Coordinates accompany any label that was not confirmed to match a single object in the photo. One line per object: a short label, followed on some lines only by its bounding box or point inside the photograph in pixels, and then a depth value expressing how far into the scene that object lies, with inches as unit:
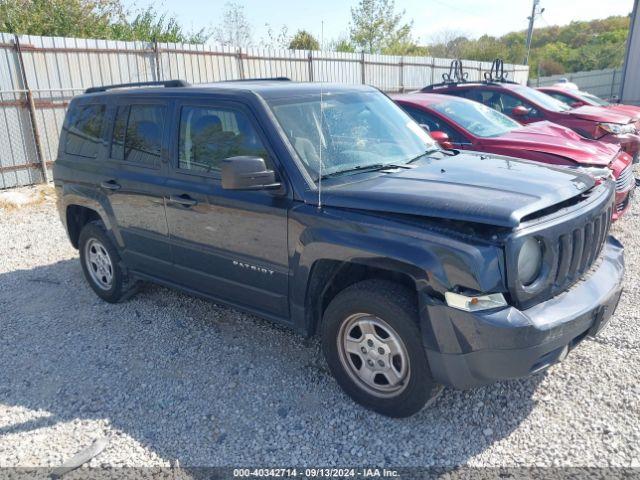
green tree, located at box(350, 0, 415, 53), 1145.4
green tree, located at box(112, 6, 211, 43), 592.7
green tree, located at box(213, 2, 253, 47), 781.3
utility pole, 1393.3
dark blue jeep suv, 105.7
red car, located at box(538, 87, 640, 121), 525.6
